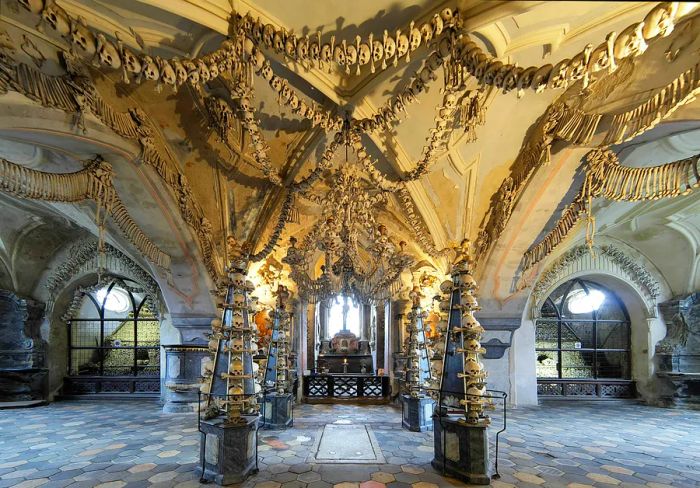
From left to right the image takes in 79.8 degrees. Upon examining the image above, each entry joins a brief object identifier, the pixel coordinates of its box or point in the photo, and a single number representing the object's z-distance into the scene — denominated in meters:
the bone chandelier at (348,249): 6.04
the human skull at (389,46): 3.56
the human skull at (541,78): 3.14
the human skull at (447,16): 3.66
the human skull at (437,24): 3.63
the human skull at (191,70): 3.43
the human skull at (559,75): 3.08
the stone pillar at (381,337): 11.84
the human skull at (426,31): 3.64
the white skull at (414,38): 3.61
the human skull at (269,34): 3.64
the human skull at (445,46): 3.76
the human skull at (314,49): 3.67
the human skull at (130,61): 3.16
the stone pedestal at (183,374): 8.38
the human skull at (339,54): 3.62
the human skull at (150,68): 3.25
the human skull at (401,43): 3.56
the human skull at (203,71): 3.52
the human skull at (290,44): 3.64
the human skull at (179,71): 3.37
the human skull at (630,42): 2.74
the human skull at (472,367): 4.67
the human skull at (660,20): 2.55
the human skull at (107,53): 3.05
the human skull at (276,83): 4.17
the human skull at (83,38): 2.90
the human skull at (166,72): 3.32
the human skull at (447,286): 5.27
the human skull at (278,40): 3.64
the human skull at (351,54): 3.59
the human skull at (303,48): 3.65
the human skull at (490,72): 3.34
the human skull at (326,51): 3.64
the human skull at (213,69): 3.62
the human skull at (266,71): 4.00
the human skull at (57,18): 2.75
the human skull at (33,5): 2.67
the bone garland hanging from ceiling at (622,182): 4.88
